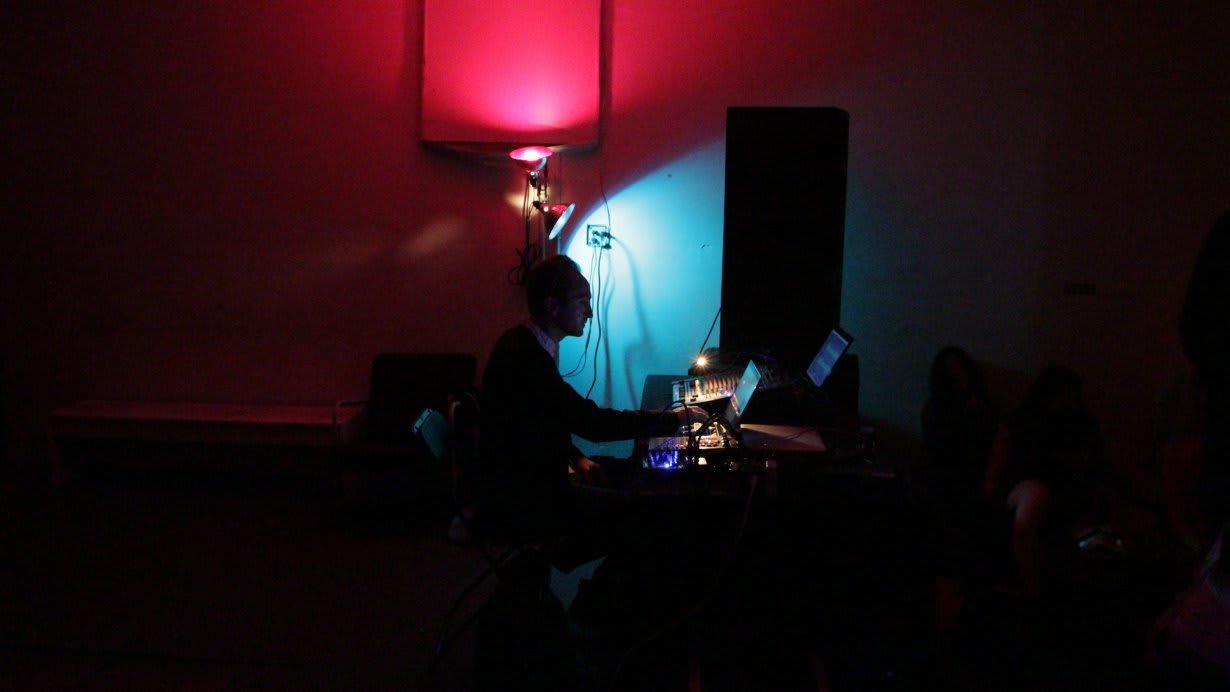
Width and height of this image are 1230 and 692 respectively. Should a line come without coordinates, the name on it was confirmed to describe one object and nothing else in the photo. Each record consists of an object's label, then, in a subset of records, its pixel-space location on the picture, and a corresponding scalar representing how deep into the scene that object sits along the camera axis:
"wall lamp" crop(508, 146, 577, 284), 3.81
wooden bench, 3.97
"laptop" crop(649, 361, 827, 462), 2.14
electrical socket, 4.07
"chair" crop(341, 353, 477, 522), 3.69
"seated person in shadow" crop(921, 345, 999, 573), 2.91
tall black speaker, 3.00
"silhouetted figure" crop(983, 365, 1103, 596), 2.84
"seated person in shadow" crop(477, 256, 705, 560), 2.17
